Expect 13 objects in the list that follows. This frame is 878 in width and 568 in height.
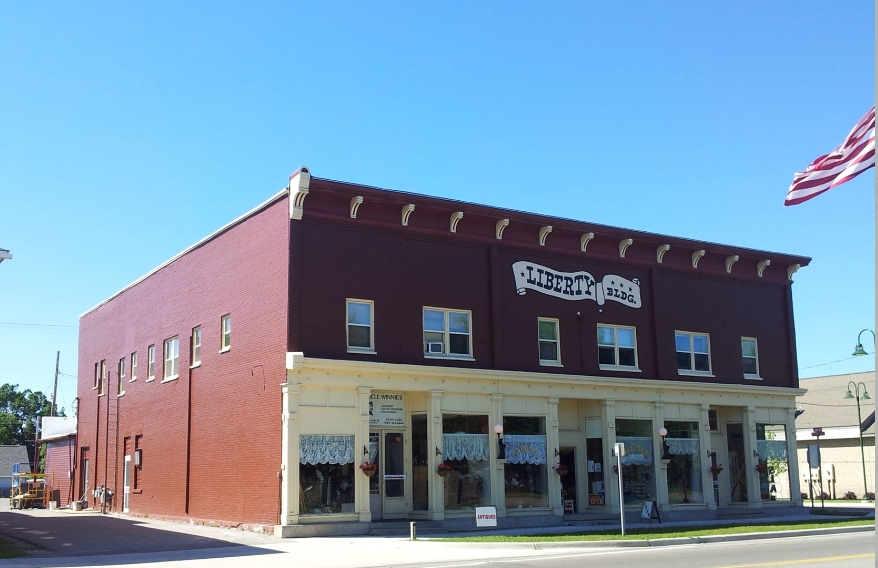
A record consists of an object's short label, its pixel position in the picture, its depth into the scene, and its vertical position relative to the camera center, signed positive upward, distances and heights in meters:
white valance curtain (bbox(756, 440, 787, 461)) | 35.38 -0.12
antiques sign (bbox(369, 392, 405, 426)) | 27.98 +1.31
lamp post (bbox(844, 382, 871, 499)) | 47.26 +0.83
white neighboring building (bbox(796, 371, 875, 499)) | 49.41 +0.48
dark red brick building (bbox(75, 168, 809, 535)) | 26.47 +2.70
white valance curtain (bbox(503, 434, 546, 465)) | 29.44 +0.03
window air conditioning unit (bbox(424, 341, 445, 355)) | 28.75 +3.27
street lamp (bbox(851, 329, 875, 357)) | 34.53 +3.52
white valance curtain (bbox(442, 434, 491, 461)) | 28.16 +0.12
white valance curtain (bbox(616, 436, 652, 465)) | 32.12 -0.07
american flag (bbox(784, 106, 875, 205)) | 12.63 +4.02
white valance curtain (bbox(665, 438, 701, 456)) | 33.22 +0.05
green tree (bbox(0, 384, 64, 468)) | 109.06 +6.03
